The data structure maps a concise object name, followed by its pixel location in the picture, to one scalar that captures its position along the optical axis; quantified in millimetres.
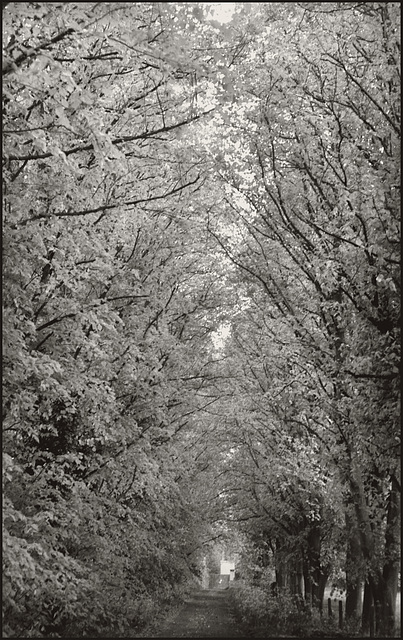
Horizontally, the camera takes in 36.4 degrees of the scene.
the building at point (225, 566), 141850
